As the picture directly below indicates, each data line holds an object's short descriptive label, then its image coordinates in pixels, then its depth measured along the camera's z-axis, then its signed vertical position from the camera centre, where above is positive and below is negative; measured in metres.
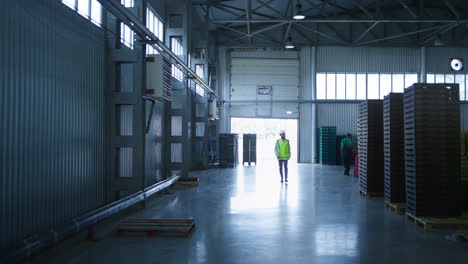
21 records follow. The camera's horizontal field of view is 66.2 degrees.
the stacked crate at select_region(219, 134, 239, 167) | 19.92 -0.61
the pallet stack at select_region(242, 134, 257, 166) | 22.08 -0.42
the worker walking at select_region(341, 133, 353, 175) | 15.90 -0.47
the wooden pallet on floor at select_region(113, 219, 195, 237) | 5.96 -1.50
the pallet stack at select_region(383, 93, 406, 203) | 8.41 -0.27
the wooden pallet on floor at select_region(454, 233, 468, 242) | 5.65 -1.55
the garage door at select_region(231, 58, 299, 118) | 24.56 +3.71
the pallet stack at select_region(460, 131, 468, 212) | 7.50 -0.53
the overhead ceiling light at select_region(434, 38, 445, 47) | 21.59 +5.87
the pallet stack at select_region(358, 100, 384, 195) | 9.80 -0.24
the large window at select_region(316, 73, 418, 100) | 24.33 +3.75
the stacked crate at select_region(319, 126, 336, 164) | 23.23 -0.31
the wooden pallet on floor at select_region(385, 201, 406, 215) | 7.83 -1.50
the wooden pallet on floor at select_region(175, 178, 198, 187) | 12.07 -1.48
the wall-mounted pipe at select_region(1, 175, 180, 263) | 4.11 -1.28
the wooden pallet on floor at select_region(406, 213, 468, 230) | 6.48 -1.50
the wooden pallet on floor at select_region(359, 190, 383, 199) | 9.79 -1.53
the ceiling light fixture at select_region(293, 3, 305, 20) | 14.27 +5.06
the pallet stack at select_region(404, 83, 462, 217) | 7.00 -0.30
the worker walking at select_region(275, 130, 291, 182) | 12.73 -0.35
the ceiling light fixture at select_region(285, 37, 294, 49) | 19.67 +5.17
